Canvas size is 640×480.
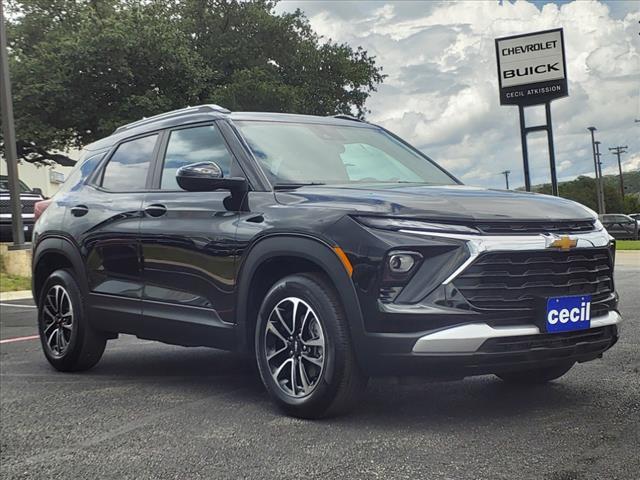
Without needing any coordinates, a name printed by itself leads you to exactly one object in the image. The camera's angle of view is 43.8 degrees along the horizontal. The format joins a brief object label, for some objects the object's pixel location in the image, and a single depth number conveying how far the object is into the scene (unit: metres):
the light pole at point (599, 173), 73.75
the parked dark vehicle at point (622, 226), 38.47
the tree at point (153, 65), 27.91
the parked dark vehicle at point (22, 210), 17.55
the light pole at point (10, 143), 15.95
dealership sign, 23.00
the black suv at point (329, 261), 3.76
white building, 42.53
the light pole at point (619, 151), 94.75
